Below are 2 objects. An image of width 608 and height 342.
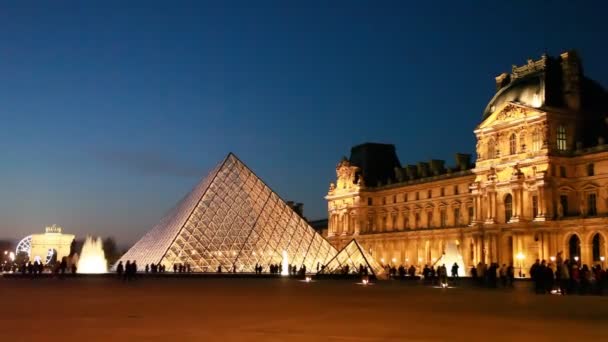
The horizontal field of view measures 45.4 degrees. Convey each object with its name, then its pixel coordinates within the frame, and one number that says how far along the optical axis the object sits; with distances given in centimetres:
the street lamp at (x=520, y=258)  4671
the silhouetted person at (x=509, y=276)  2906
